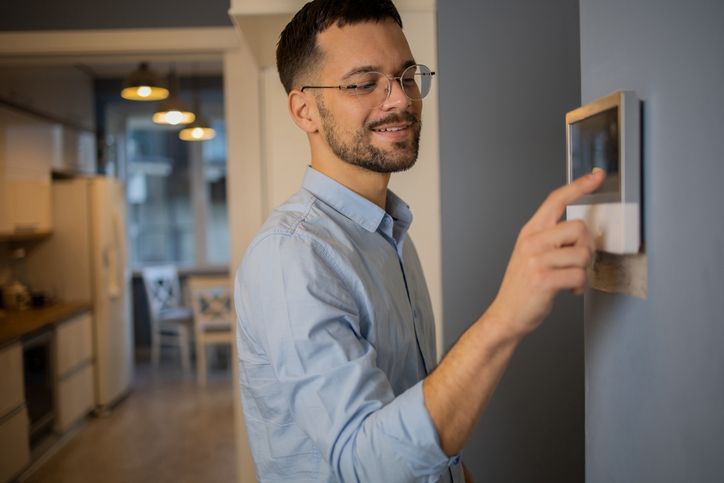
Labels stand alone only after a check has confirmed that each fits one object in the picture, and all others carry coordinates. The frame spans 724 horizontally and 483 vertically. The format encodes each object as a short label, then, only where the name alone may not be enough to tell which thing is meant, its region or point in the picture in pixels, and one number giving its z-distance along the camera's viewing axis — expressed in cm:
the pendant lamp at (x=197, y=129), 568
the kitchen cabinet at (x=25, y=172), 457
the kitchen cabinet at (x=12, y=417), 372
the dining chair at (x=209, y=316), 622
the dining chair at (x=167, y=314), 693
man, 72
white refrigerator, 537
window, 798
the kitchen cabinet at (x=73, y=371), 467
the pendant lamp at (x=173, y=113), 472
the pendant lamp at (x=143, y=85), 432
